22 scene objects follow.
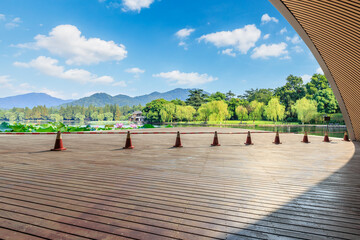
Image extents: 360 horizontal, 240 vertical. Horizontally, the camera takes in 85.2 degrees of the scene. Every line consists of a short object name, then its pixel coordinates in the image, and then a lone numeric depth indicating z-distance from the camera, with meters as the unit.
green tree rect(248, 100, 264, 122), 68.19
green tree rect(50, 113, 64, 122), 126.86
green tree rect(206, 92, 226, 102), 101.88
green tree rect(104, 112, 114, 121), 157.50
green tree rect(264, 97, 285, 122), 56.28
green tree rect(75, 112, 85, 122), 144.38
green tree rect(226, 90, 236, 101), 124.31
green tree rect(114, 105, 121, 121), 165.00
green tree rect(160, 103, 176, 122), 65.31
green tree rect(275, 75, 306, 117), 73.21
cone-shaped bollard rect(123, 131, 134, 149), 9.31
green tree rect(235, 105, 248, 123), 70.69
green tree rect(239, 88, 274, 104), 95.78
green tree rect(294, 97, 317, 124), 52.59
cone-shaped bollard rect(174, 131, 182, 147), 10.00
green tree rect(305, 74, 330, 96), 70.06
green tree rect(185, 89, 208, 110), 98.88
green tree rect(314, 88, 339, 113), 53.30
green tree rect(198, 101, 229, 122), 54.59
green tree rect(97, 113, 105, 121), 156.88
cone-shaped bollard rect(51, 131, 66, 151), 8.41
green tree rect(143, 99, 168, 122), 81.12
